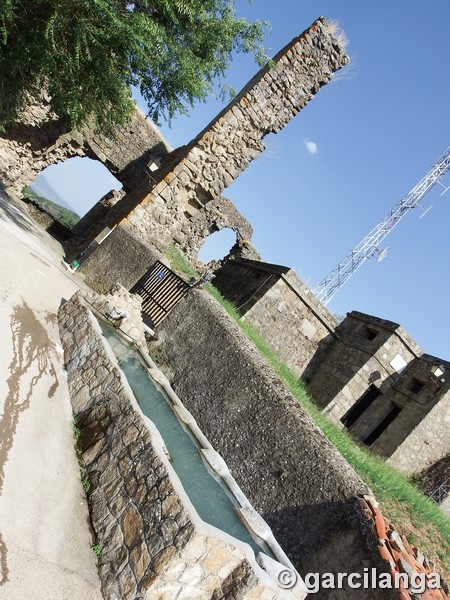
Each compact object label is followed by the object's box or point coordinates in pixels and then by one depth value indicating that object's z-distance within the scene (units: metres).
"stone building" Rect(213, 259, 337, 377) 12.33
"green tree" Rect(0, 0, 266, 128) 6.49
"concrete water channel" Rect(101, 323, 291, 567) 3.94
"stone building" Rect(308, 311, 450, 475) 10.92
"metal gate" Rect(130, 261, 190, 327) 8.70
